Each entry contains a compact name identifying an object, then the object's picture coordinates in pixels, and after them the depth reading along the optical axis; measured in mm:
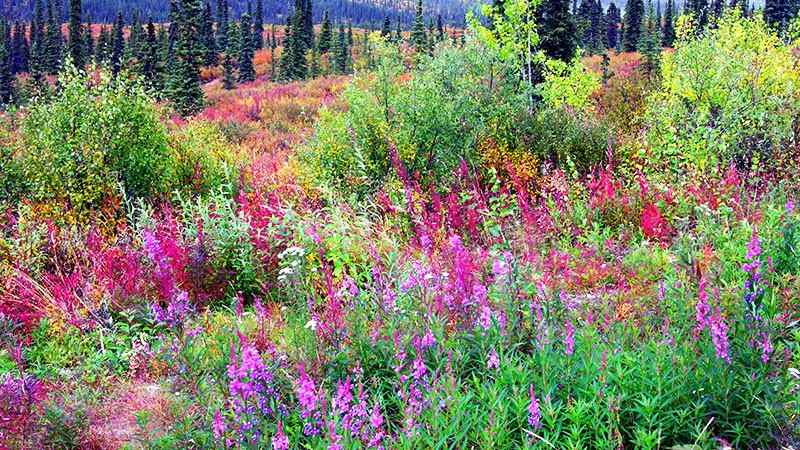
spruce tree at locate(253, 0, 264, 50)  88706
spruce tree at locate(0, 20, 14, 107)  64306
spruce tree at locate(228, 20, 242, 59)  60656
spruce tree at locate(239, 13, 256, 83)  57475
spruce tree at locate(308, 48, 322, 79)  56025
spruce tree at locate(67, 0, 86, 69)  66875
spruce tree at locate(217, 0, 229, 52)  84250
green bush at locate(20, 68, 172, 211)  8523
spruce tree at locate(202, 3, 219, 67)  62250
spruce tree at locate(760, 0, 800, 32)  62906
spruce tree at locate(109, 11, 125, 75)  73519
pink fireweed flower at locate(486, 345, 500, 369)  2801
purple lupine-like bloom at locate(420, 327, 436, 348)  2984
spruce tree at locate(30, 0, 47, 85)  70450
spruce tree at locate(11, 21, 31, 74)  85625
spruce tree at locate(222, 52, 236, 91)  51175
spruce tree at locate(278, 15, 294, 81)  53250
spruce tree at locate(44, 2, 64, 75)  74250
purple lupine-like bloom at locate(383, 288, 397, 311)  3497
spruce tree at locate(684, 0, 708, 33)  79000
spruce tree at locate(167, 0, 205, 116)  31911
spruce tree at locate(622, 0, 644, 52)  63531
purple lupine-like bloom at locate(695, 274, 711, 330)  2852
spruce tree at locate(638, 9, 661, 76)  32566
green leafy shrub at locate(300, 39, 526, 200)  9383
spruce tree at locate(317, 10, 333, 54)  65312
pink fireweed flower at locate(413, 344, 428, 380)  2675
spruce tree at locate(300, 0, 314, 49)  66625
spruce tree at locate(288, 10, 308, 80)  52844
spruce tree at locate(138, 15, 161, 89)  50331
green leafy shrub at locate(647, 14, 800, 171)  7719
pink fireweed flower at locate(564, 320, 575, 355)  2801
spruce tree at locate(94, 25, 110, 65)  69712
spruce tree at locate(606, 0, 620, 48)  83375
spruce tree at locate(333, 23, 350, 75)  58281
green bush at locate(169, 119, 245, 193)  9844
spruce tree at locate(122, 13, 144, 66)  57344
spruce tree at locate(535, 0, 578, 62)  24781
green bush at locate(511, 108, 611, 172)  9414
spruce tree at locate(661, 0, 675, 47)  67500
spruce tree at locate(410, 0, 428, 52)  62091
